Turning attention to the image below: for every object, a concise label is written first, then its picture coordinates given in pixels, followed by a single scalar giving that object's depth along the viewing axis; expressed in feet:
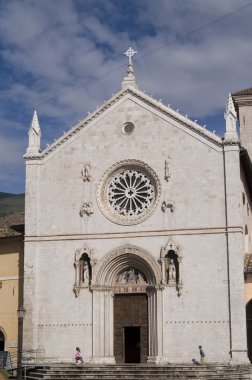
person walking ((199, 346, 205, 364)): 103.55
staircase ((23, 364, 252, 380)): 96.43
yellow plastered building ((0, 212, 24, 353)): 120.90
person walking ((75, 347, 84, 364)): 108.47
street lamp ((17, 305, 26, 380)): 89.45
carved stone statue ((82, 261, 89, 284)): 113.09
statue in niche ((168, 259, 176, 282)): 108.78
